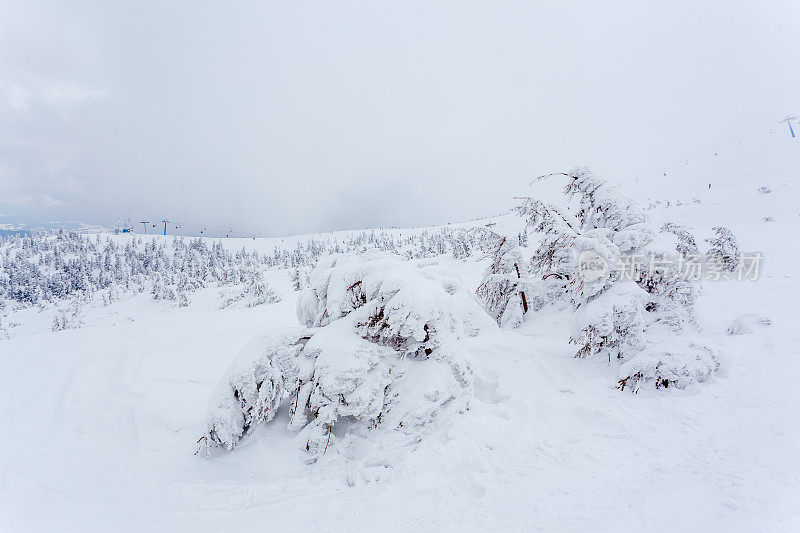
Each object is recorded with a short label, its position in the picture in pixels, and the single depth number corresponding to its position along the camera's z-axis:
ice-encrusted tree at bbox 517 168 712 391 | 4.94
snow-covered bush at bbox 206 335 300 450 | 4.40
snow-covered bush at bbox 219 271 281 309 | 24.62
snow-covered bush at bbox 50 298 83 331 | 26.70
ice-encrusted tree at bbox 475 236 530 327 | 9.30
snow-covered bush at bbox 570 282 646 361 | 5.52
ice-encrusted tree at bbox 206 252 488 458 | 4.23
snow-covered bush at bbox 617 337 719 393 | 4.68
